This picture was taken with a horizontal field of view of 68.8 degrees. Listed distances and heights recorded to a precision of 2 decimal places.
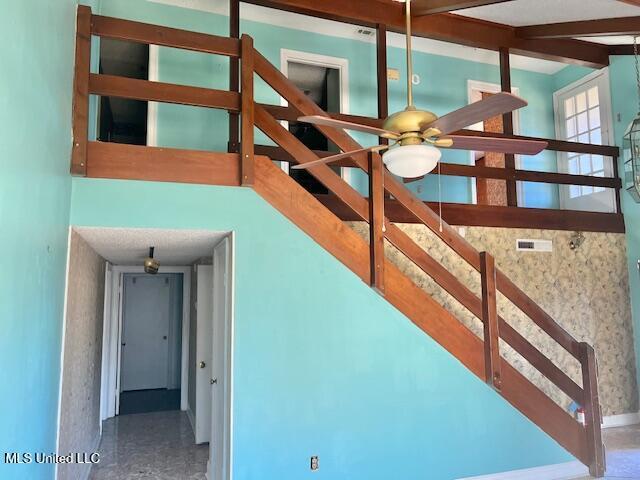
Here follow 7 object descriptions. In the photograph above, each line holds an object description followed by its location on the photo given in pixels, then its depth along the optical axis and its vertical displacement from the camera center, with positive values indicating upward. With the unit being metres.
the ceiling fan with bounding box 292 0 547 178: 2.47 +0.91
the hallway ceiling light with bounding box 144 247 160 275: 5.33 +0.39
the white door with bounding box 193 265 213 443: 5.38 -0.64
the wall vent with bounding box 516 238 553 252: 5.54 +0.59
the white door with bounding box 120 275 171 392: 8.89 -0.68
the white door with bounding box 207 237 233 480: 3.30 -0.50
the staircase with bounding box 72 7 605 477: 3.18 +0.67
